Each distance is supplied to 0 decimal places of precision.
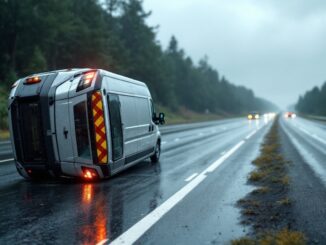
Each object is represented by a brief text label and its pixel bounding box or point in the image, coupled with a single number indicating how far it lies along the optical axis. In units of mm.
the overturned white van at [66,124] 9578
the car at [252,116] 92562
